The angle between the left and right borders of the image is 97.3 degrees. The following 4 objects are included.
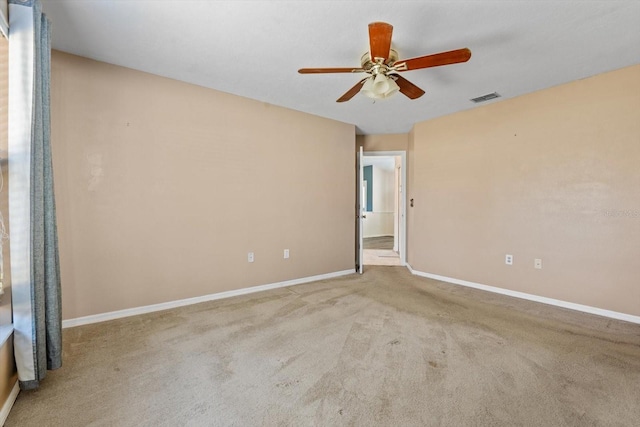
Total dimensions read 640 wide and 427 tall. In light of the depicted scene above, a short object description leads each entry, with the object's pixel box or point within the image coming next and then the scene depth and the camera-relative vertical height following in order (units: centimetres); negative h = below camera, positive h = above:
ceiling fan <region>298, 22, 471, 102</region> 177 +97
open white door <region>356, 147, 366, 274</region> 448 -17
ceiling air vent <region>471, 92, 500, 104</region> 332 +128
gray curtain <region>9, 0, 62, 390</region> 158 +6
